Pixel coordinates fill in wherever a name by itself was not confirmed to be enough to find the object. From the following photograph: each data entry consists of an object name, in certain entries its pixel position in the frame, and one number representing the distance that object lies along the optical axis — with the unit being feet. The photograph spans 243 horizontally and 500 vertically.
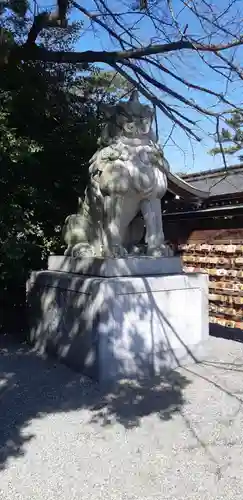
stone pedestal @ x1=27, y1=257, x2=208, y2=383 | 14.39
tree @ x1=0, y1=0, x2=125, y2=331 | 21.25
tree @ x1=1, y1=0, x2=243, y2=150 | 15.88
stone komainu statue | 16.16
